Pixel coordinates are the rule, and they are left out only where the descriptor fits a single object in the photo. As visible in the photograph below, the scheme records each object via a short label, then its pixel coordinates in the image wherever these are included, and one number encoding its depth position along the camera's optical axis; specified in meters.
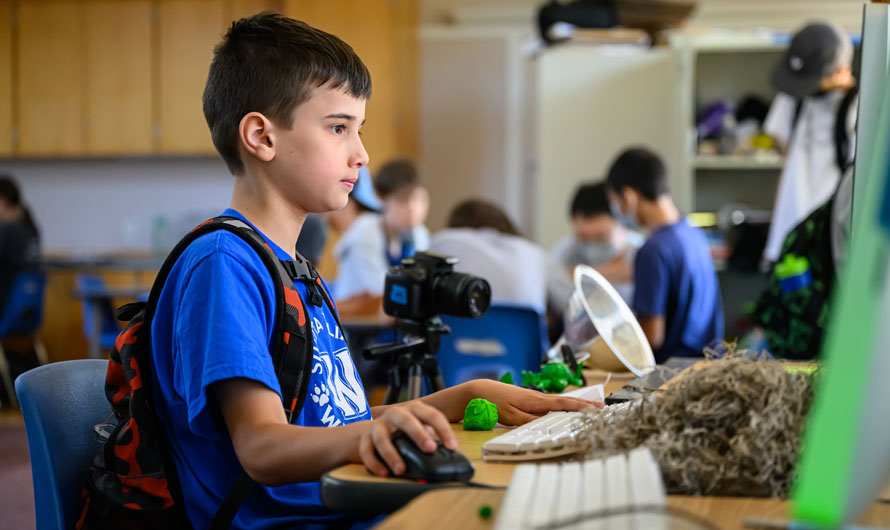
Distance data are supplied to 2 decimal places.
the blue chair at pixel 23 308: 5.20
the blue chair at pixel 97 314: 4.96
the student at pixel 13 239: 5.11
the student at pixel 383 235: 3.69
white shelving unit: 5.18
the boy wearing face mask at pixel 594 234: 4.08
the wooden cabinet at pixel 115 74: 6.09
